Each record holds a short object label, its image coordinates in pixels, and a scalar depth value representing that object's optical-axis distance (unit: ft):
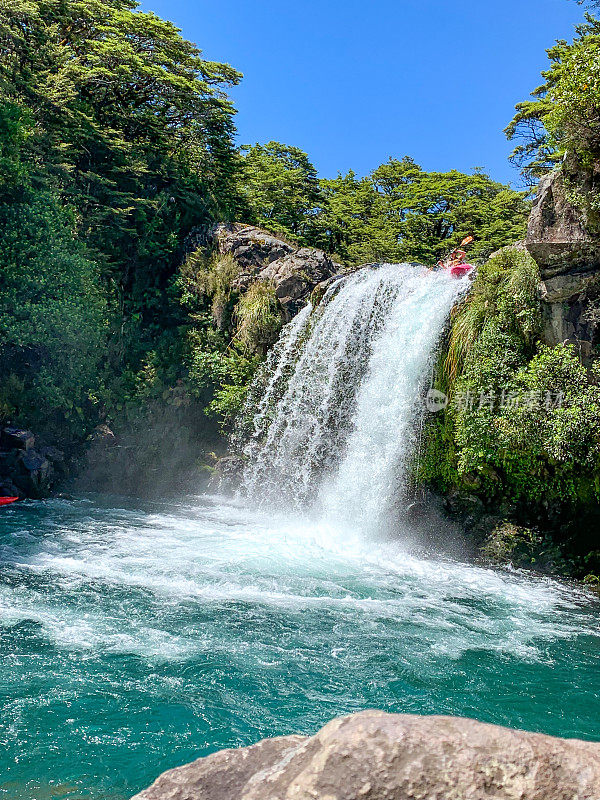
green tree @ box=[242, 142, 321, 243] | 75.36
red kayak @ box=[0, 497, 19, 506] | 41.71
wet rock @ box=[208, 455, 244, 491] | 51.16
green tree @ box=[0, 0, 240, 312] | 53.42
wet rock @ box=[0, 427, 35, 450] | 46.52
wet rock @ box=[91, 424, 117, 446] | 53.06
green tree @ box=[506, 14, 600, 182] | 30.91
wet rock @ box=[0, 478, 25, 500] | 44.01
